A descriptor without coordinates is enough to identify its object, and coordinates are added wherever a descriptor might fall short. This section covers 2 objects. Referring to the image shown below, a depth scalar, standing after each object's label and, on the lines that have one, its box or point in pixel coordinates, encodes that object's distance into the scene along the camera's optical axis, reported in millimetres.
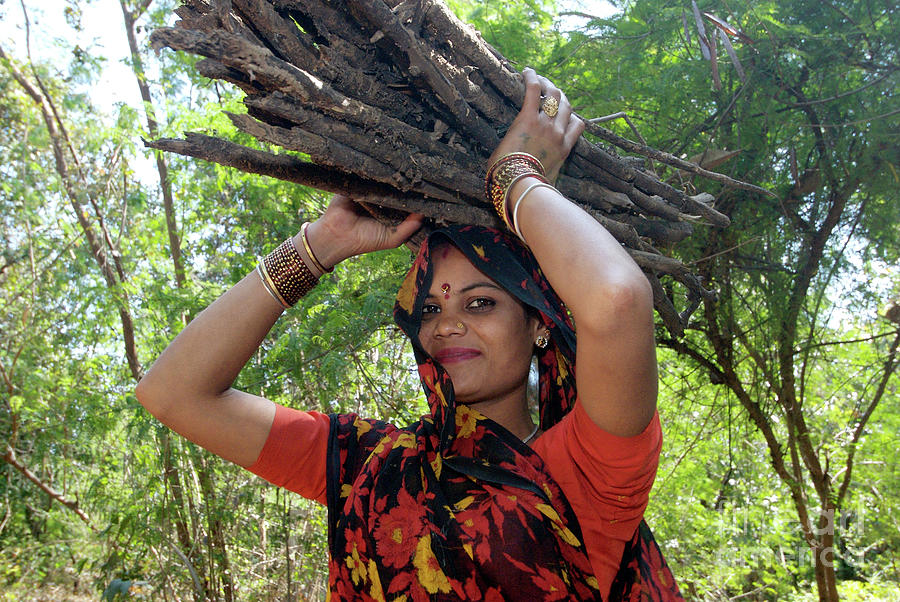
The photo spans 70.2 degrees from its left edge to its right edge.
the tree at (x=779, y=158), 3145
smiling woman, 1284
